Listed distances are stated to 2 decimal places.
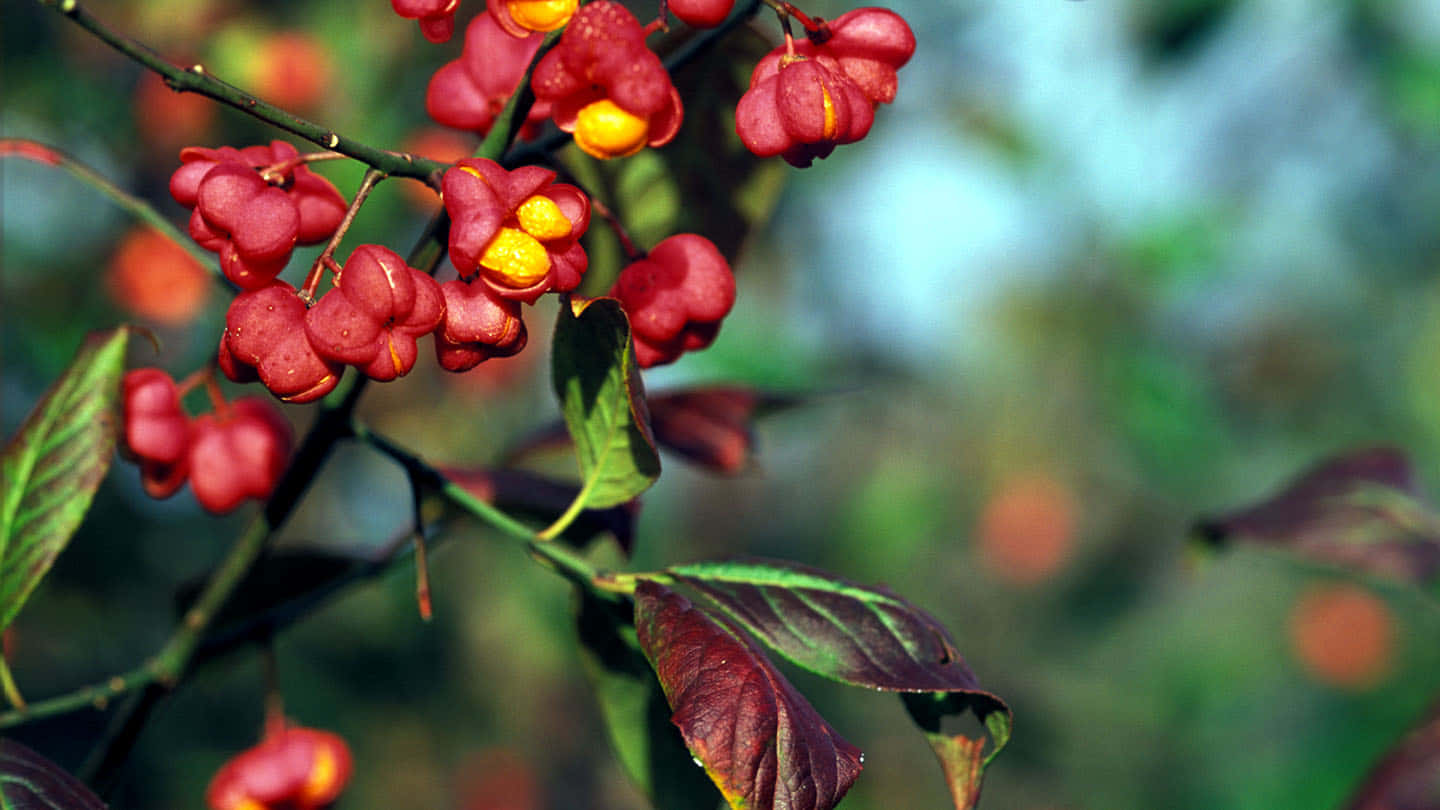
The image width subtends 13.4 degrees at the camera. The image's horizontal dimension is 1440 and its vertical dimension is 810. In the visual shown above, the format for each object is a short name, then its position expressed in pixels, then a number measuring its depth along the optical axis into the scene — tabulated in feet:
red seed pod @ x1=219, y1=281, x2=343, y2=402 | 1.68
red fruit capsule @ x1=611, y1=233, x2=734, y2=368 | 1.74
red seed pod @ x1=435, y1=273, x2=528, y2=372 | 1.69
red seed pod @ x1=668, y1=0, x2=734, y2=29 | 1.69
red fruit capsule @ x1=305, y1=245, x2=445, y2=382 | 1.67
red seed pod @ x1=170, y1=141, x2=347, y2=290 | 1.68
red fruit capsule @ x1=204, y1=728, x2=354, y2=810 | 1.87
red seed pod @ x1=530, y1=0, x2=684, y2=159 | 1.68
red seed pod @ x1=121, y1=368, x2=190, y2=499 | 1.81
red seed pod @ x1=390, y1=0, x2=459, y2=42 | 1.70
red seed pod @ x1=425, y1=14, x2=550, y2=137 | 1.77
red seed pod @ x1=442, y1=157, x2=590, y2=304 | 1.67
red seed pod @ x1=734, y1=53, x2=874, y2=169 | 1.70
